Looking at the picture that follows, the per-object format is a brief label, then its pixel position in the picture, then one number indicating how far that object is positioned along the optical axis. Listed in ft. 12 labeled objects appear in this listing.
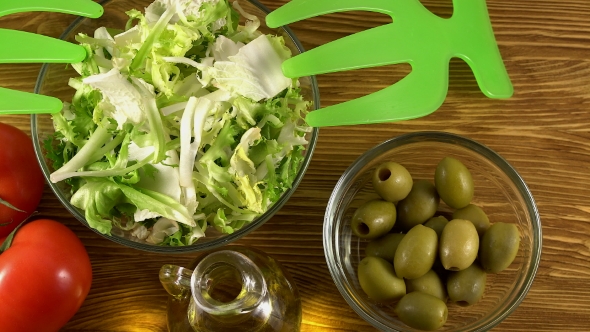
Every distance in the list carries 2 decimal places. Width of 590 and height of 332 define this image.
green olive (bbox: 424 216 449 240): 0.87
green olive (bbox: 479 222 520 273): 0.84
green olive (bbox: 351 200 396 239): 0.87
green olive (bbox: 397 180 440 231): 0.89
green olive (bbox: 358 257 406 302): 0.85
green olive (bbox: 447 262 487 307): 0.85
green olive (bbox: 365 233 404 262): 0.88
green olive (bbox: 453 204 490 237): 0.88
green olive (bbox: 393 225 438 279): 0.83
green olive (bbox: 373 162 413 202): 0.86
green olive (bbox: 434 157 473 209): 0.86
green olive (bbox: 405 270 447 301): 0.85
